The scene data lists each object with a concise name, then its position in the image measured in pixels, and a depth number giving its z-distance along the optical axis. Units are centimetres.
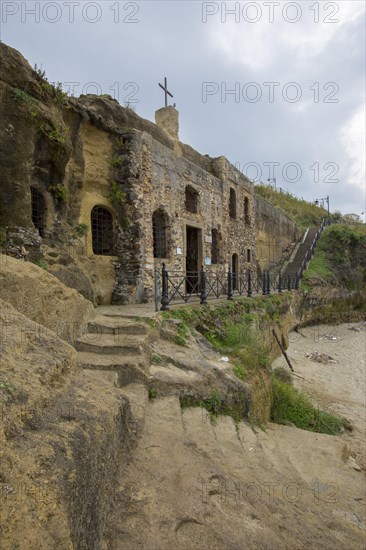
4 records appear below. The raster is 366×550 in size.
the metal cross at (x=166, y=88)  1231
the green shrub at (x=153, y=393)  402
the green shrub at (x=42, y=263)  599
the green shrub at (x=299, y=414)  583
